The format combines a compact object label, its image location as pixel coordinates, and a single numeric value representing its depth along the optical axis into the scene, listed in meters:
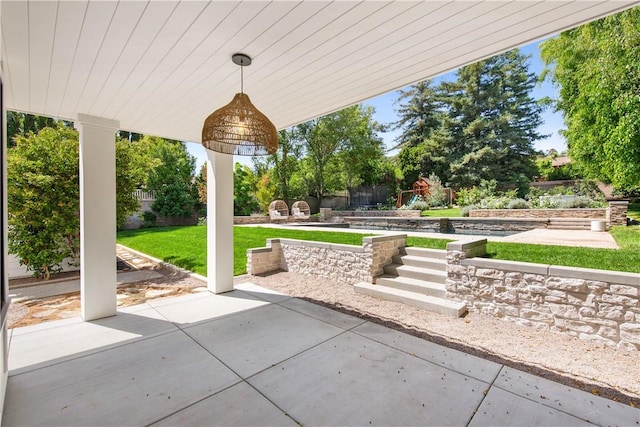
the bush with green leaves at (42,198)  5.04
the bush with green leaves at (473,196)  14.63
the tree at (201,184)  15.81
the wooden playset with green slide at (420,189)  19.17
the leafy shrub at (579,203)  10.54
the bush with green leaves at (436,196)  17.41
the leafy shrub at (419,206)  15.15
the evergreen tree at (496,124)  19.95
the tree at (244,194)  17.00
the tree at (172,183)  15.38
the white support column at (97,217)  3.48
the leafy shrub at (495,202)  12.52
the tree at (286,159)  20.47
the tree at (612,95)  6.64
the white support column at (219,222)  4.66
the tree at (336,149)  20.08
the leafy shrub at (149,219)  14.94
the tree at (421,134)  22.25
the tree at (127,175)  6.31
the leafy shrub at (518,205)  11.98
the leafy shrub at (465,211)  12.49
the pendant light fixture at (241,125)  2.62
